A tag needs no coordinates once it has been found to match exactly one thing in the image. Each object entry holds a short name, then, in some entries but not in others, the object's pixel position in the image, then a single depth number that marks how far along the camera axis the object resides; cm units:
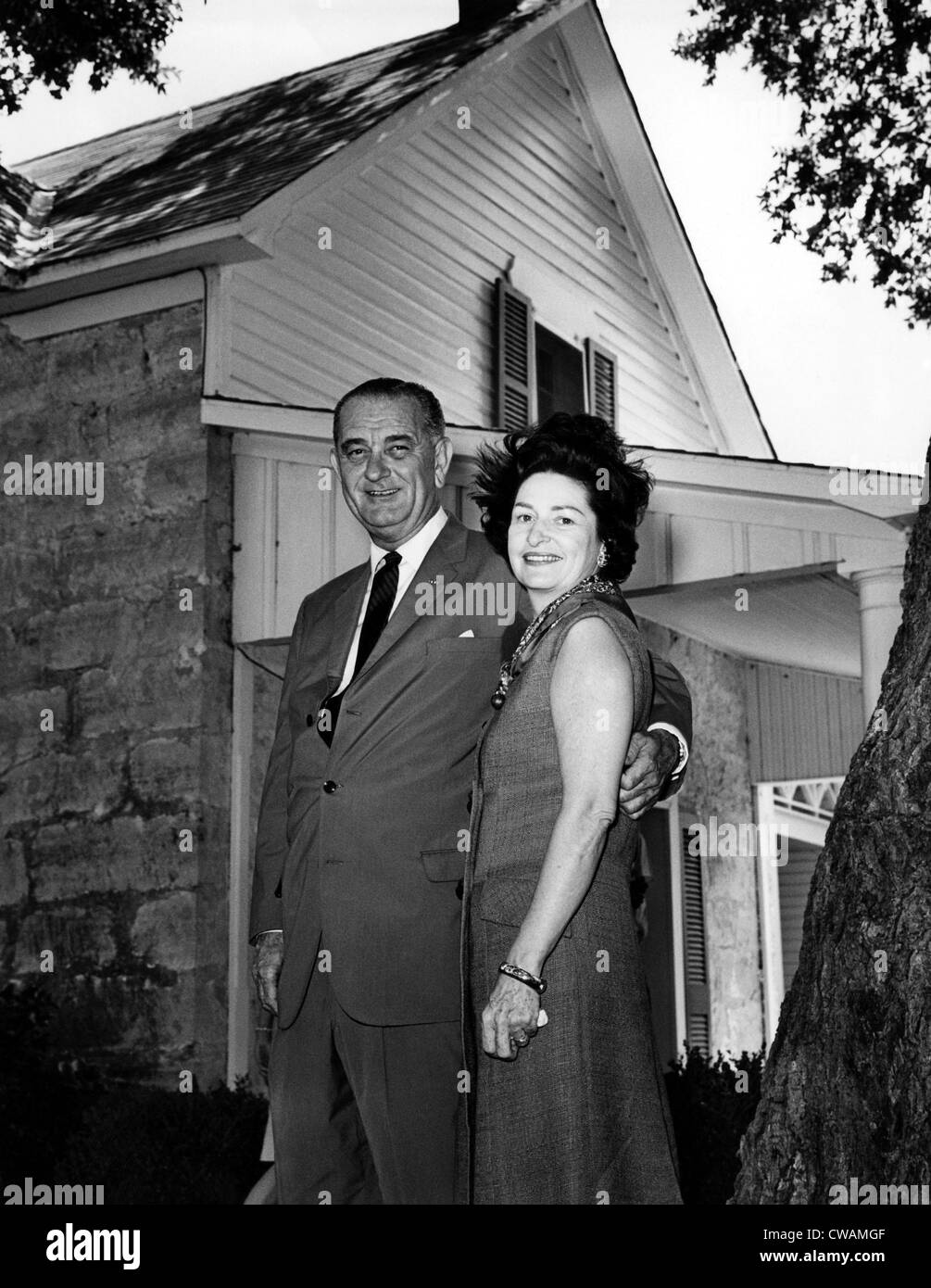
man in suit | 318
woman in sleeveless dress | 274
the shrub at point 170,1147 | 602
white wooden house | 764
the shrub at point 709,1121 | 648
